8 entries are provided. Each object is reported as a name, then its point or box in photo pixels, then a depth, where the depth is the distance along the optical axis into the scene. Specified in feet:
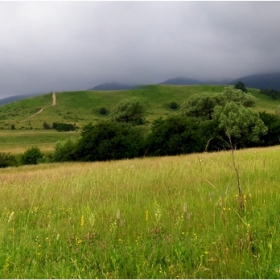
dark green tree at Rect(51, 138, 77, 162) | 157.07
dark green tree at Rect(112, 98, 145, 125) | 255.50
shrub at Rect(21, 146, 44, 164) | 187.15
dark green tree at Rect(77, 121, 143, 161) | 144.97
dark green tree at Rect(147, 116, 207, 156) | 141.08
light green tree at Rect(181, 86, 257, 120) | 208.54
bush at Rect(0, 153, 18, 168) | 180.82
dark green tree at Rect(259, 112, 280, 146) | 158.92
